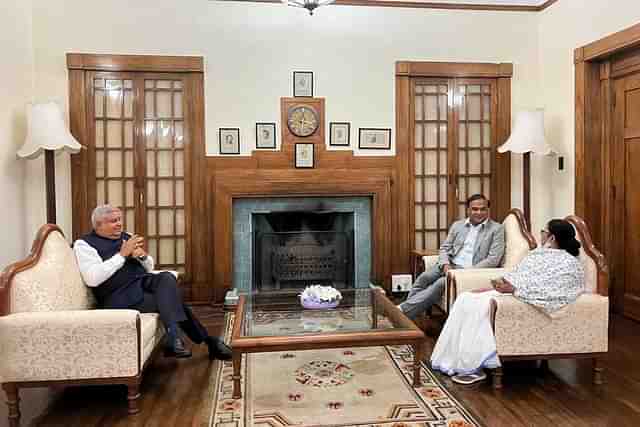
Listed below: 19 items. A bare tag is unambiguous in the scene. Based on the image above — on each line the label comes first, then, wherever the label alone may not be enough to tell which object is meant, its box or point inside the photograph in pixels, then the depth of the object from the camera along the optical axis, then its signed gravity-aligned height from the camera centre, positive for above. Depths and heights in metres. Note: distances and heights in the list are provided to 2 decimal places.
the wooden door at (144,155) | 5.13 +0.33
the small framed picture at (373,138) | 5.34 +0.48
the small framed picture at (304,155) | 5.27 +0.31
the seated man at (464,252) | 4.06 -0.54
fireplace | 5.28 -0.58
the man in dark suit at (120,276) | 3.19 -0.55
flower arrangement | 3.59 -0.77
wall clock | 5.25 +0.66
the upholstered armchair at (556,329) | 3.00 -0.84
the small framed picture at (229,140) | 5.18 +0.46
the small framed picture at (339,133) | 5.33 +0.54
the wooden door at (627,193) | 4.40 -0.08
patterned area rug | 2.62 -1.16
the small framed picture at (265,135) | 5.22 +0.51
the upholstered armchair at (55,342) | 2.62 -0.78
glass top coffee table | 2.84 -0.83
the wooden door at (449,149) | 5.47 +0.37
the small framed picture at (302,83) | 5.25 +1.03
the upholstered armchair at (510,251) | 3.72 -0.50
